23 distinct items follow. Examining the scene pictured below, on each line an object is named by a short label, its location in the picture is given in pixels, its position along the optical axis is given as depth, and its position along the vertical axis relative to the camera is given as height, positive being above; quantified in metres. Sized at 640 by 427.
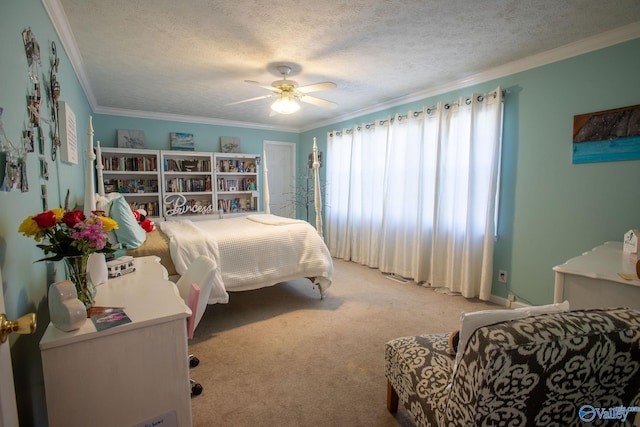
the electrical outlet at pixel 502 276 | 3.04 -0.87
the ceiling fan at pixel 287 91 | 2.77 +0.94
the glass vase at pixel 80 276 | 1.27 -0.37
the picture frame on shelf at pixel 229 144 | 5.34 +0.82
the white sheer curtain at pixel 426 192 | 3.09 -0.02
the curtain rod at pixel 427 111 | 2.94 +0.96
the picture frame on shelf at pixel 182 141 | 4.89 +0.80
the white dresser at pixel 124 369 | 1.05 -0.68
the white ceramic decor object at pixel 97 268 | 1.51 -0.41
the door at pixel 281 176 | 5.91 +0.28
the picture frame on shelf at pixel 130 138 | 4.49 +0.77
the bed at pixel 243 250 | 2.53 -0.55
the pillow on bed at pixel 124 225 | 2.40 -0.29
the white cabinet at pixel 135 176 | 4.47 +0.21
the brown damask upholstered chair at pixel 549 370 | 0.82 -0.51
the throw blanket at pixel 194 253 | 2.49 -0.54
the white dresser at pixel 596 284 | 1.45 -0.47
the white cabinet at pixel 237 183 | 5.30 +0.13
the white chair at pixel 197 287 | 1.58 -0.56
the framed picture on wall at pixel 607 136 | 2.21 +0.43
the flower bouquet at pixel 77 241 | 1.20 -0.22
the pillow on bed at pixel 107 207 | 2.38 -0.15
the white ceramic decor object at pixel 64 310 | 1.08 -0.44
